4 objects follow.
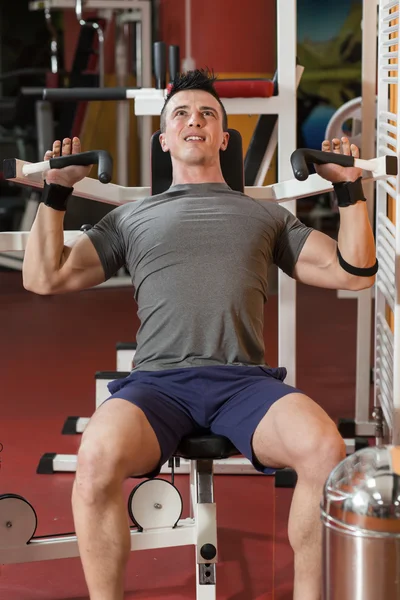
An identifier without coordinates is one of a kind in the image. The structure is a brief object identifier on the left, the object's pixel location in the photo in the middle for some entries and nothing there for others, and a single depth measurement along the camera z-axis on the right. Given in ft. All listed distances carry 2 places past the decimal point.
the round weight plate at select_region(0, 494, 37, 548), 13.89
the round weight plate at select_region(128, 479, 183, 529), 14.23
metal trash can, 11.56
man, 13.03
